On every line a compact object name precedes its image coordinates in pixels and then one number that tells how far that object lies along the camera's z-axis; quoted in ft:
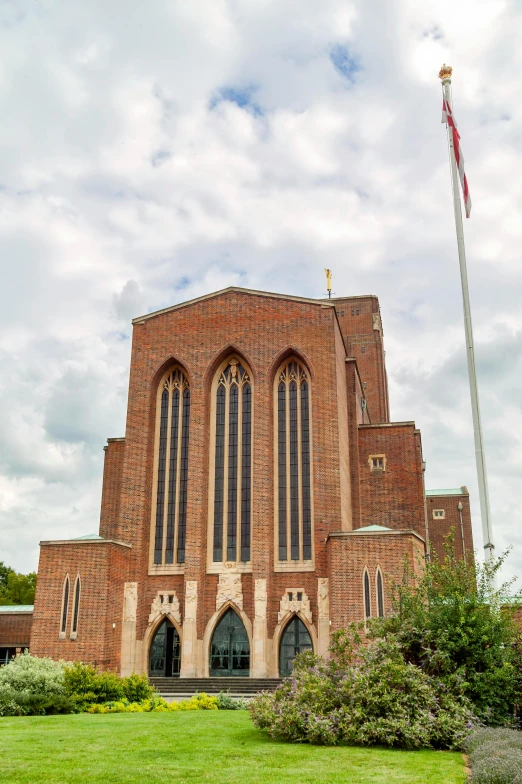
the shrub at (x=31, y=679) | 62.75
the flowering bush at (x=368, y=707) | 40.34
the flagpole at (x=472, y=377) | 59.77
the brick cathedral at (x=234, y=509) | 86.79
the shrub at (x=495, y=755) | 28.35
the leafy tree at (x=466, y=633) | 46.26
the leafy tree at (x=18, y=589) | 170.32
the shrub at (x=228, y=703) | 66.59
